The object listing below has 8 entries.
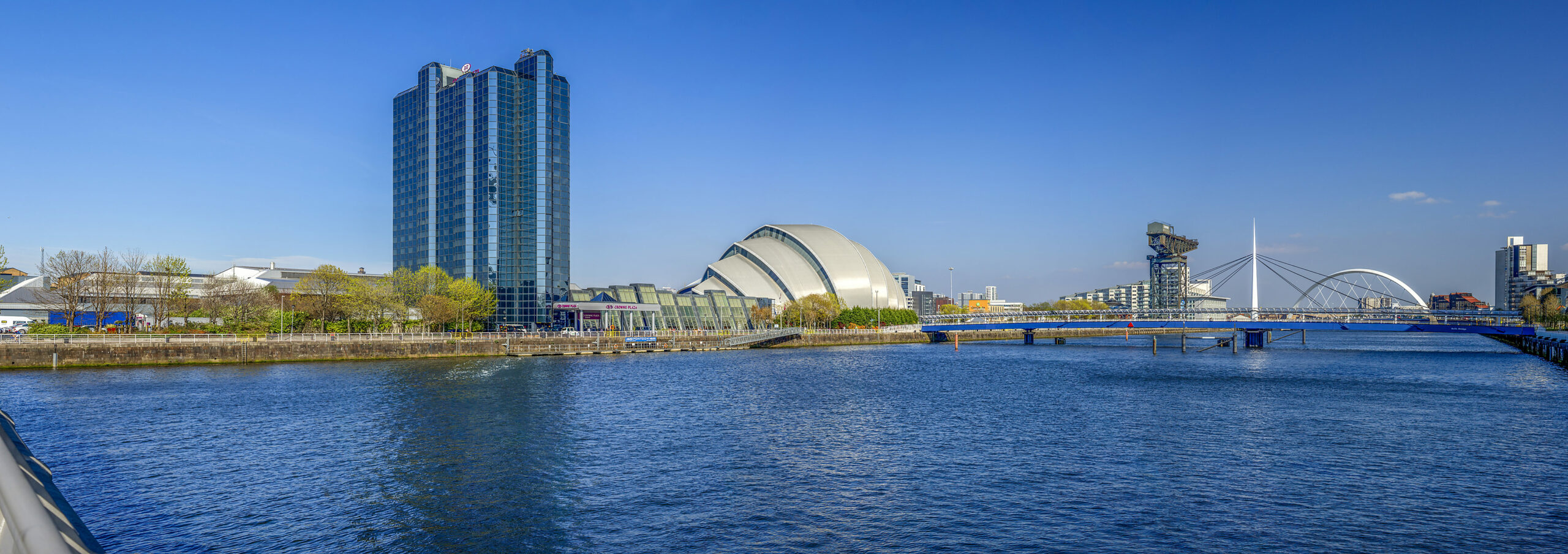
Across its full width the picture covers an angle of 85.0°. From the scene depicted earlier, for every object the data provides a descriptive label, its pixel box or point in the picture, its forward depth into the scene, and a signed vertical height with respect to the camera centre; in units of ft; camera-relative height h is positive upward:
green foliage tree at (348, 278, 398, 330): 259.80 +0.24
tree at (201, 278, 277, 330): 243.81 +0.40
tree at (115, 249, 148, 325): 233.23 +4.81
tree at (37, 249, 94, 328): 219.00 +5.29
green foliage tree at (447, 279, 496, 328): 276.00 +0.57
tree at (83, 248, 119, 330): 225.15 +4.39
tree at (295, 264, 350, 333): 261.65 +2.55
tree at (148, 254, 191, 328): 240.94 +4.48
